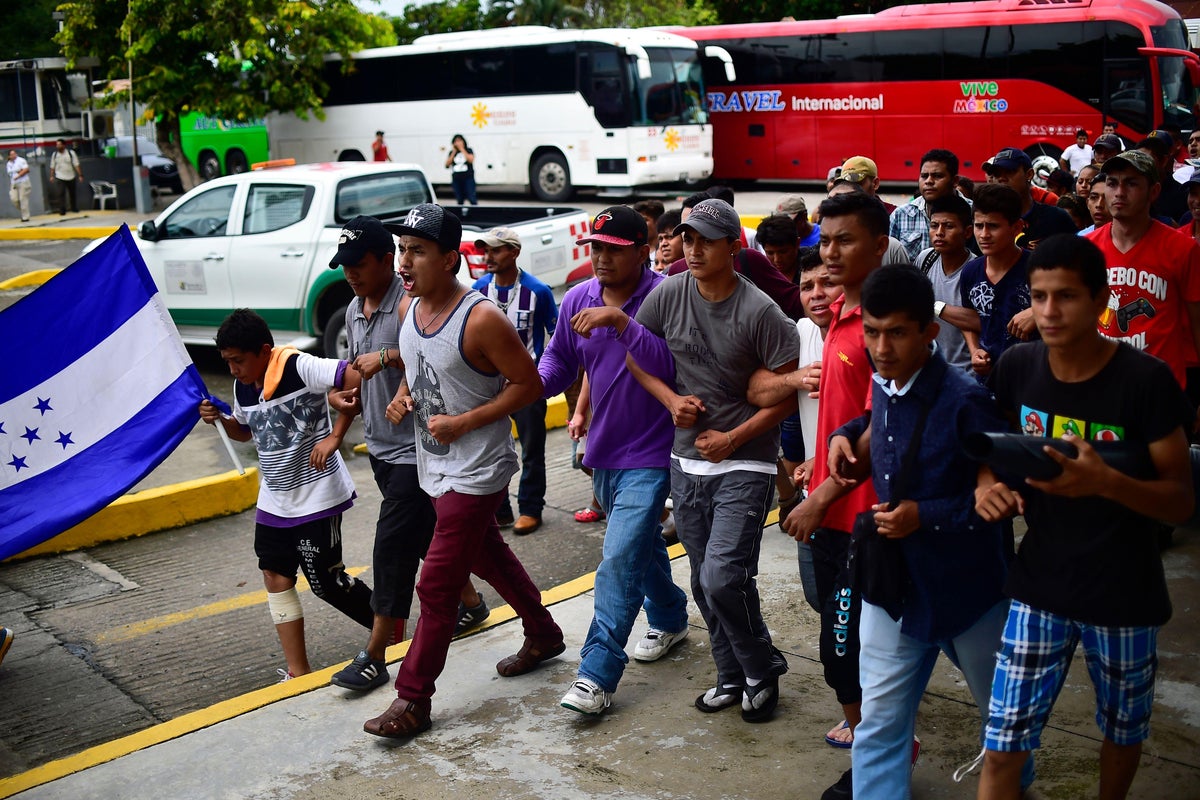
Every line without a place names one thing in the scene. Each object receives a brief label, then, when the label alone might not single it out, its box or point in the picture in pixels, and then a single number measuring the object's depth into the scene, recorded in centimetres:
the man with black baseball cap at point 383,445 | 522
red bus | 2225
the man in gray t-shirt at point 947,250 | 535
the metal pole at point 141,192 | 2725
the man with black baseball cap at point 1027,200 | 592
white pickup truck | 1144
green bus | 3128
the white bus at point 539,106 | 2503
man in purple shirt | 469
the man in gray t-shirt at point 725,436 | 446
